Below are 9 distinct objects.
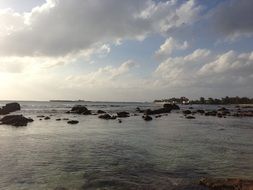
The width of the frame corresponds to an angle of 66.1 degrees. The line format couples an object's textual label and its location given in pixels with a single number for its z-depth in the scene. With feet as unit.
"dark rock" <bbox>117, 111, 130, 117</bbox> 155.44
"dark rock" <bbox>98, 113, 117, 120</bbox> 135.51
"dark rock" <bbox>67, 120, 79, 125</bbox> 110.98
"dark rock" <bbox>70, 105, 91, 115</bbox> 175.56
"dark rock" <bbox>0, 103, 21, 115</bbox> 175.14
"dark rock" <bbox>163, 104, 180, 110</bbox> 236.33
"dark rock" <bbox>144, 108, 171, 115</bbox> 180.95
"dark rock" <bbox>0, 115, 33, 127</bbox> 104.47
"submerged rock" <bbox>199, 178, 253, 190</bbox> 31.56
